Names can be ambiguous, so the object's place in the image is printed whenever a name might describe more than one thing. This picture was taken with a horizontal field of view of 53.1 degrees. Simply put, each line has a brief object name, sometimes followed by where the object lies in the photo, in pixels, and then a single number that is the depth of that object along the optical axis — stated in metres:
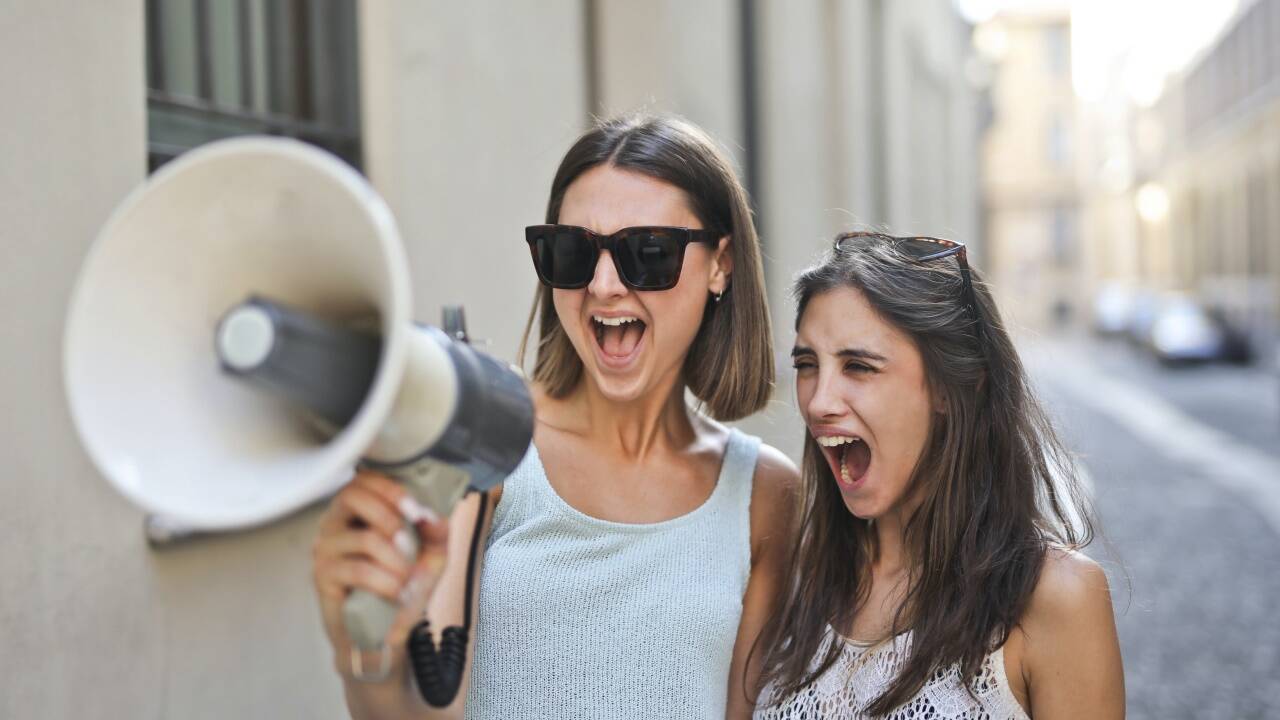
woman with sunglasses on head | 2.26
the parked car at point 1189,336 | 30.17
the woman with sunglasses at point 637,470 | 2.28
